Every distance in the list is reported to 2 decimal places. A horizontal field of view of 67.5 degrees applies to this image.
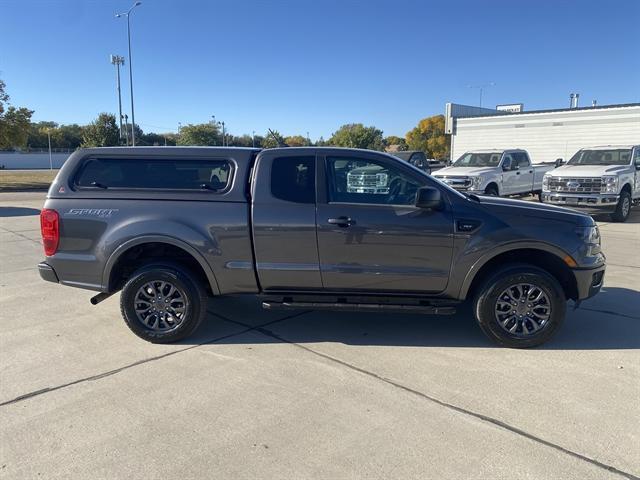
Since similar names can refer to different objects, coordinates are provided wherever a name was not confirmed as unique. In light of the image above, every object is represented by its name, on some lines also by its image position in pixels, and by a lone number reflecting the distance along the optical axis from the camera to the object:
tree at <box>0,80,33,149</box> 29.91
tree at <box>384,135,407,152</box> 104.66
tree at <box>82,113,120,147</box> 45.84
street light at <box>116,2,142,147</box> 38.64
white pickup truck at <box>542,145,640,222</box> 12.99
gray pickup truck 4.35
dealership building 25.00
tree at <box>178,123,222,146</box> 68.88
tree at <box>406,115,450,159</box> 78.38
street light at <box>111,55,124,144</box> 43.88
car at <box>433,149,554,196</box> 14.57
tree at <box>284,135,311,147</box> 105.86
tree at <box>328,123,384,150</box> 68.44
